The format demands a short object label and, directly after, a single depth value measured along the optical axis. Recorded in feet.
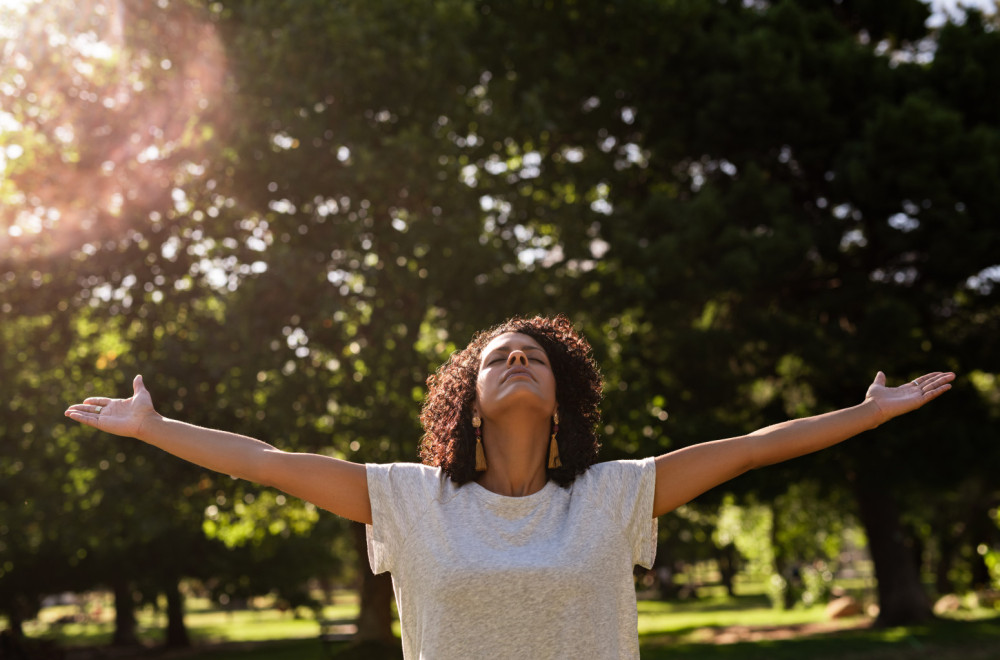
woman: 8.58
